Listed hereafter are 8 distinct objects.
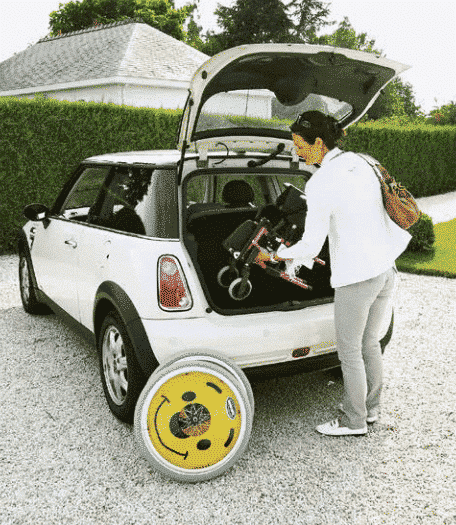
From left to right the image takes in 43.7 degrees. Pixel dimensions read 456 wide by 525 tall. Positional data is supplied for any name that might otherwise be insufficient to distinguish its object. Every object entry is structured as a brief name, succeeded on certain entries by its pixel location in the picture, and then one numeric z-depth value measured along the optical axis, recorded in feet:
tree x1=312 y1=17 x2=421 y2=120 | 170.52
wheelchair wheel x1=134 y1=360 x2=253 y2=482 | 9.62
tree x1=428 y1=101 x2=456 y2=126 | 84.07
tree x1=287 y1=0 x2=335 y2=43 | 149.18
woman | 9.61
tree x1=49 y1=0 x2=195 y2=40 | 143.43
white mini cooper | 10.32
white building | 70.13
